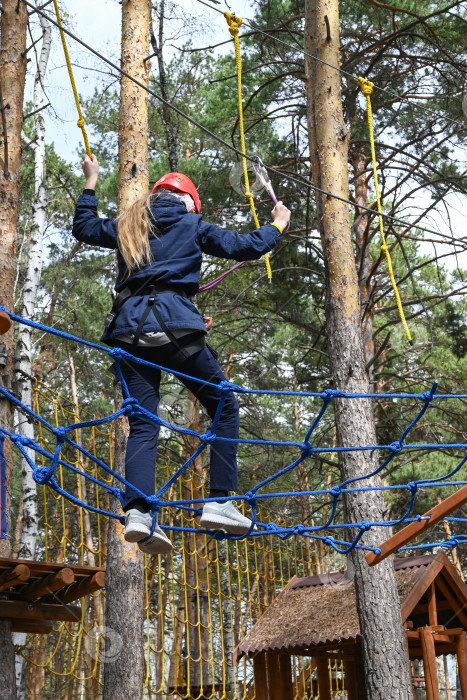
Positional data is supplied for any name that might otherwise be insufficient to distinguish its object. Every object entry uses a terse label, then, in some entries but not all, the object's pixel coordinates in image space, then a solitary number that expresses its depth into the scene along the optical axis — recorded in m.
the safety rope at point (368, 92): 4.03
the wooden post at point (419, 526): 3.23
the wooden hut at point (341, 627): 5.99
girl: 2.57
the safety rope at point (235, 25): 3.93
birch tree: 6.94
